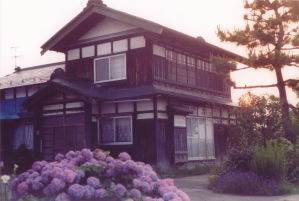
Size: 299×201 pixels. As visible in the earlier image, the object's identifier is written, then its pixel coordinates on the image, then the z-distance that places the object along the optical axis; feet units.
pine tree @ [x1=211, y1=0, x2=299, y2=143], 46.65
